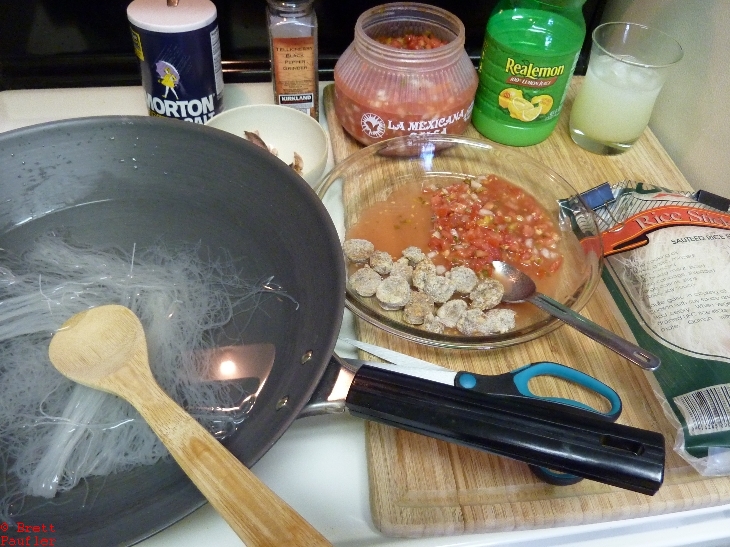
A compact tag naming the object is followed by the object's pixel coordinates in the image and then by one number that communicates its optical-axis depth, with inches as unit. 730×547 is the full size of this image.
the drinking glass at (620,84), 29.8
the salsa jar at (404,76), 28.6
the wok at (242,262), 14.7
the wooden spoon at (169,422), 13.0
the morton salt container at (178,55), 26.0
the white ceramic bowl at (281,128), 29.8
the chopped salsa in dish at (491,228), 26.9
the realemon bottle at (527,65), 28.8
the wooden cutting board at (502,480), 17.8
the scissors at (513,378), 18.3
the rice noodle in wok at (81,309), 17.3
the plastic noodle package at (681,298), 19.1
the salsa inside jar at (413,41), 30.6
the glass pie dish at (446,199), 23.7
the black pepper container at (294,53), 27.8
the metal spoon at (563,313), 20.3
